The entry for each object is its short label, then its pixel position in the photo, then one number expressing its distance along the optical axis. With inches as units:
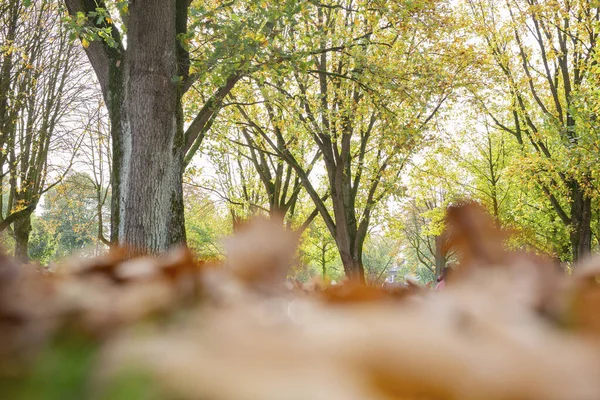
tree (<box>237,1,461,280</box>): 381.1
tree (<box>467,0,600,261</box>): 592.1
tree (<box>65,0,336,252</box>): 268.2
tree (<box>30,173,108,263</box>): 764.0
